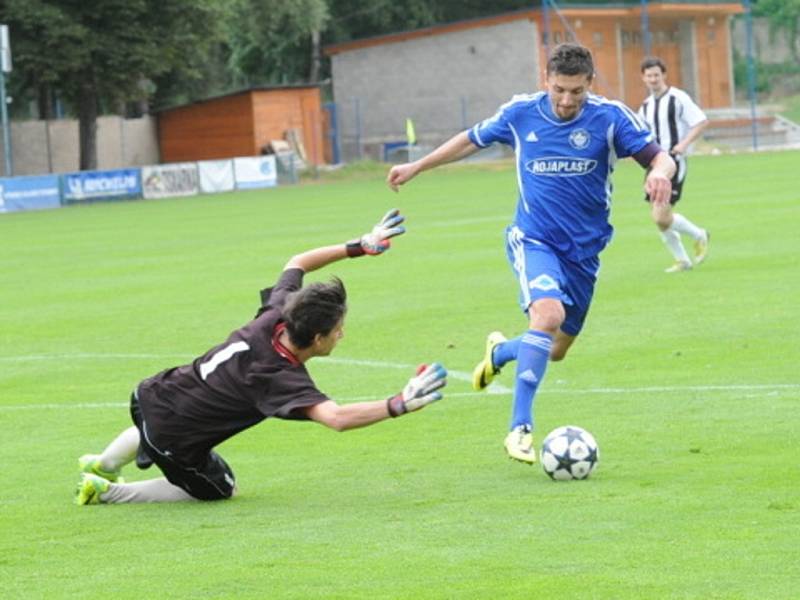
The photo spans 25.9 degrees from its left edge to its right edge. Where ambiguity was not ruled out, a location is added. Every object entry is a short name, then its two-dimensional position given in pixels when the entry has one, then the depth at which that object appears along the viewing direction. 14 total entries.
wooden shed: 63.41
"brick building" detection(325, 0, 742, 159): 65.00
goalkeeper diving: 7.60
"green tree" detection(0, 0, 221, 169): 55.78
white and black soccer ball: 8.21
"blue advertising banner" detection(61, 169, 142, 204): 48.09
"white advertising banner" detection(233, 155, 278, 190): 52.66
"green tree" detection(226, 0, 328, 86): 66.81
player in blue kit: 9.40
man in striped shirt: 18.81
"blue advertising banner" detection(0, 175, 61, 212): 45.75
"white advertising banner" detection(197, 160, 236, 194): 51.19
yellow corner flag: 59.22
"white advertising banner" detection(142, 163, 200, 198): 50.09
